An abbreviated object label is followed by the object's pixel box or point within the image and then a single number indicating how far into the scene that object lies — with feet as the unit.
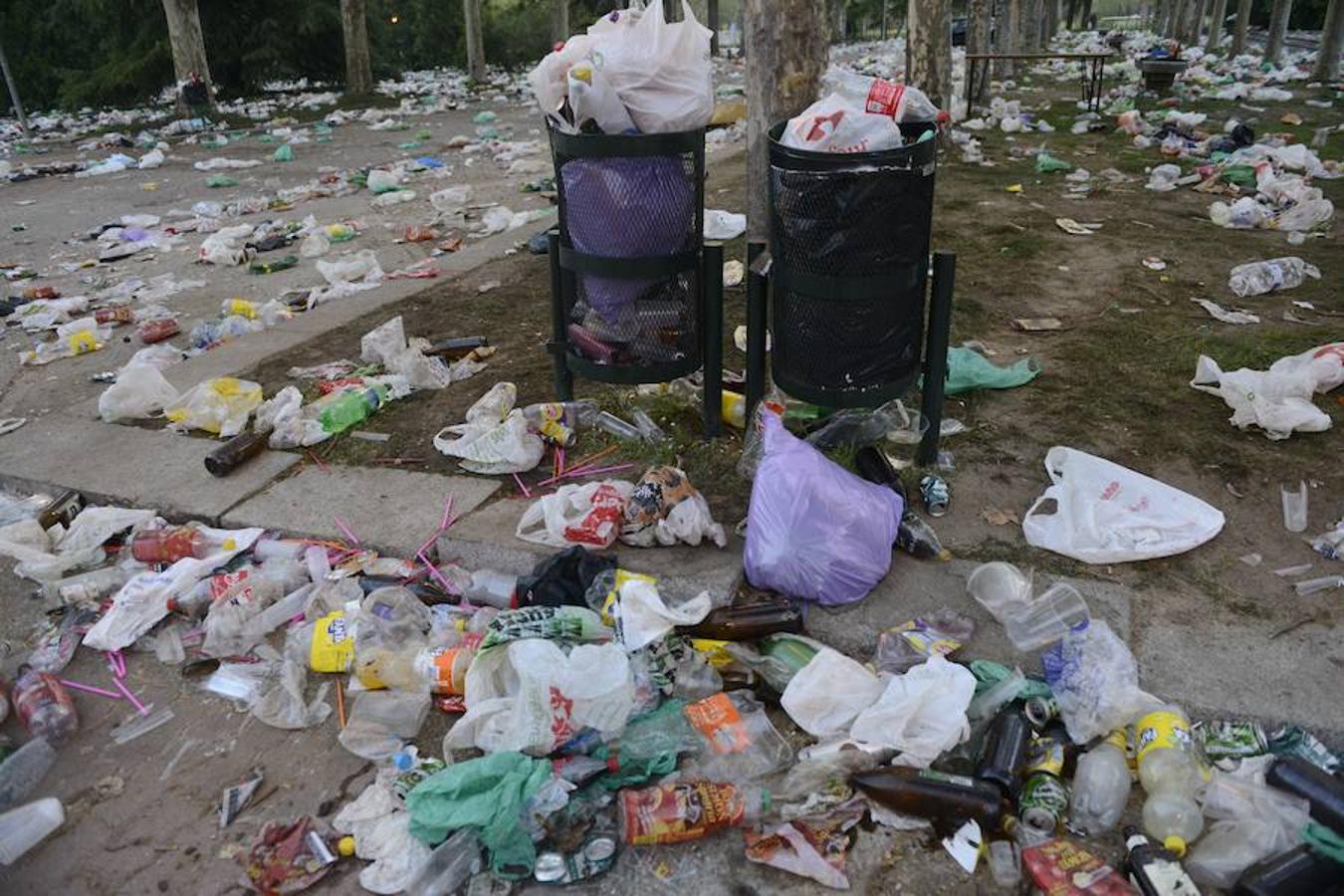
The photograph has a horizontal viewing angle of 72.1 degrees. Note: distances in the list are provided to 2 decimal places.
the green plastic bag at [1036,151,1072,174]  27.71
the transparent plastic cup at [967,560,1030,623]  8.27
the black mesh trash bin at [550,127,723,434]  10.11
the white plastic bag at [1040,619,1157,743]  7.09
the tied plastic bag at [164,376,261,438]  12.93
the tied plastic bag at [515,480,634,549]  9.50
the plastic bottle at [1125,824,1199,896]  5.83
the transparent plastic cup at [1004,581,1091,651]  8.03
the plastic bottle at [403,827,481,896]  6.27
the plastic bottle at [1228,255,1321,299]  16.28
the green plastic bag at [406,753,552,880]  6.43
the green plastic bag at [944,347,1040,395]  12.67
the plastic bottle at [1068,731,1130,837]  6.48
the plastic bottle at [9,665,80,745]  8.06
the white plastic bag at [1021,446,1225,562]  9.08
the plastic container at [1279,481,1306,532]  9.57
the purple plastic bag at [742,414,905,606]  8.55
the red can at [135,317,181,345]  17.60
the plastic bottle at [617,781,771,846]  6.51
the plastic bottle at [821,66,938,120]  9.45
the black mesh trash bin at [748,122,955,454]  8.84
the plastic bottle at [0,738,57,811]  7.46
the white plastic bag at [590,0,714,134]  9.89
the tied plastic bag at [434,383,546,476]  11.25
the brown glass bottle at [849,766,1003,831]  6.51
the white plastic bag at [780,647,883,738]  7.41
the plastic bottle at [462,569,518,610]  9.21
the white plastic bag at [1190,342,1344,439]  11.18
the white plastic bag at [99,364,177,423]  13.73
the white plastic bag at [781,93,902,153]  8.96
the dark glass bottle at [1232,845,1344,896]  5.79
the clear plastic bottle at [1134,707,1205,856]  6.31
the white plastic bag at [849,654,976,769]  7.02
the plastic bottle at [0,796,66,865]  6.91
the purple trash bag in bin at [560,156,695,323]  10.11
